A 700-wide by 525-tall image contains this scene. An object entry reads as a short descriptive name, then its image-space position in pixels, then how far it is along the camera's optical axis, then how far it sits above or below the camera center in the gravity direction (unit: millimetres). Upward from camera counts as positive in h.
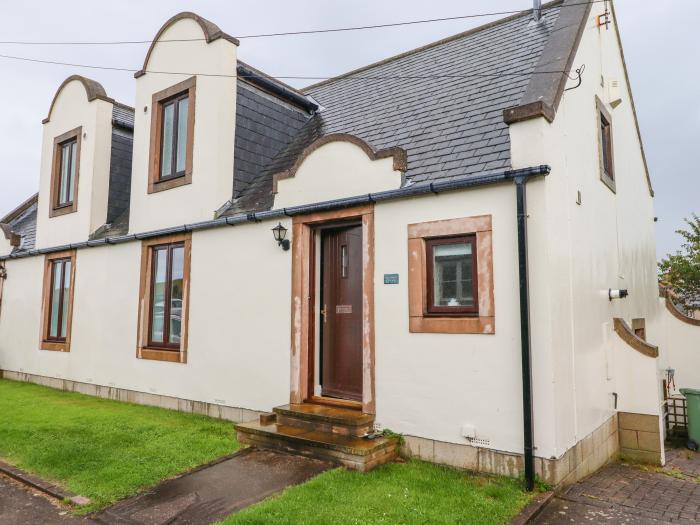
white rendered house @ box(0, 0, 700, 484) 5359 +828
